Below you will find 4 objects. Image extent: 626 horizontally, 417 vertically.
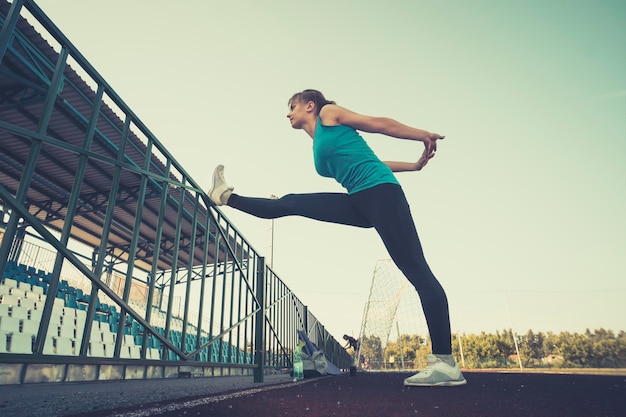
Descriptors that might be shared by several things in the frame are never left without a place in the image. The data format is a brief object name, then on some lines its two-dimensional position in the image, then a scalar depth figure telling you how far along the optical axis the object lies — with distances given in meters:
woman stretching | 1.93
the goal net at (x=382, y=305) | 18.89
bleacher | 6.36
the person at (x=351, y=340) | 12.37
